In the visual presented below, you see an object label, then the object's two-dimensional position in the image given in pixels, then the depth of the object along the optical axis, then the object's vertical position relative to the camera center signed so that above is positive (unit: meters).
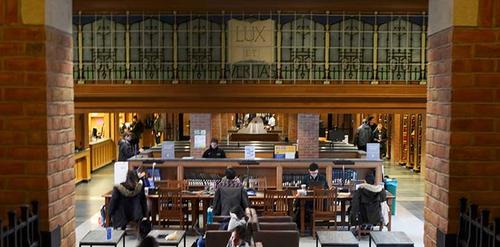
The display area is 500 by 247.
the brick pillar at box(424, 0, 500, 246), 3.31 -0.01
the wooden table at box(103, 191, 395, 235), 9.58 -1.76
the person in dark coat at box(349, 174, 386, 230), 8.78 -1.62
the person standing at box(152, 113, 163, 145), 21.19 -0.97
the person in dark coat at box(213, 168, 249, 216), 8.01 -1.40
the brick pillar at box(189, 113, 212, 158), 12.77 -0.49
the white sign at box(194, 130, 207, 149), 12.78 -0.87
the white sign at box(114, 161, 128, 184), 10.01 -1.26
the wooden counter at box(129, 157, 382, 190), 10.64 -1.24
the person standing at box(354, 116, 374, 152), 15.50 -0.86
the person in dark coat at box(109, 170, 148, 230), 8.02 -1.49
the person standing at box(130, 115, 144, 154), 17.57 -0.97
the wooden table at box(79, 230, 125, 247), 5.91 -1.53
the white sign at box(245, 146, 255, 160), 10.75 -0.97
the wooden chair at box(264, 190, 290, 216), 9.41 -1.74
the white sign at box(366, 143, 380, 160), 10.88 -0.93
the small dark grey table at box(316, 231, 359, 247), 6.05 -1.56
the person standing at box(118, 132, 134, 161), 13.66 -1.17
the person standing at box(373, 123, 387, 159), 18.69 -1.13
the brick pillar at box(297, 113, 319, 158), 12.94 -0.77
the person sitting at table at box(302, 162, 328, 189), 9.46 -1.33
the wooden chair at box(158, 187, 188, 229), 9.45 -1.79
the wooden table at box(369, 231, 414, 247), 5.90 -1.52
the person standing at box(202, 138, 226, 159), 11.36 -1.00
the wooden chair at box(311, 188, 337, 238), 9.26 -1.80
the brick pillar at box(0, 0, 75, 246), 3.34 -0.01
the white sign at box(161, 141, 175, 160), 11.03 -0.96
